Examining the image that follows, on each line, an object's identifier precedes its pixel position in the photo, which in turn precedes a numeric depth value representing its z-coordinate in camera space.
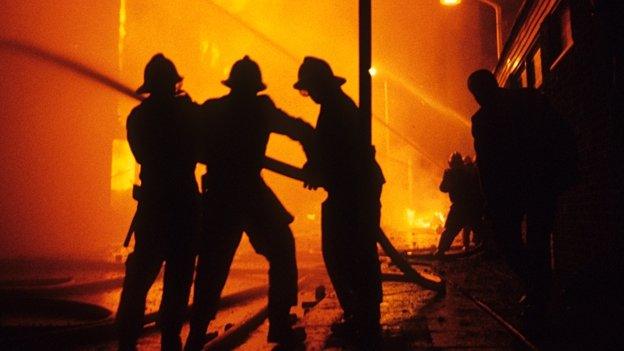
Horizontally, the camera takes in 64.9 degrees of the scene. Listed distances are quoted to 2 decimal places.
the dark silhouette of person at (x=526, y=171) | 3.56
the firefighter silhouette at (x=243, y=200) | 3.45
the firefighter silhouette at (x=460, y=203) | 10.10
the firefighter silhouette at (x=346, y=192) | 3.48
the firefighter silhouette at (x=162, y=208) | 3.32
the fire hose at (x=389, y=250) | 3.98
